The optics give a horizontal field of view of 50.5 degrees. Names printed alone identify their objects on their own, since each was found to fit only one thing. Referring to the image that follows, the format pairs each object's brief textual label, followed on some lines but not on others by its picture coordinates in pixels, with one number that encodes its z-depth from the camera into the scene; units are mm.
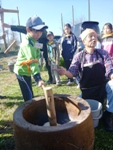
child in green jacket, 1844
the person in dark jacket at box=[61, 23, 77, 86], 4224
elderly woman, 1978
